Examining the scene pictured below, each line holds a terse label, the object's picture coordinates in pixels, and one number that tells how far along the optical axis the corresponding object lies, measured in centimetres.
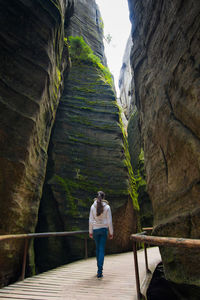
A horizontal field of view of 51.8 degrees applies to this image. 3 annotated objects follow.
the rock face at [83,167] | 835
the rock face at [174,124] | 420
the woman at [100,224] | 446
